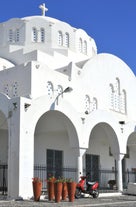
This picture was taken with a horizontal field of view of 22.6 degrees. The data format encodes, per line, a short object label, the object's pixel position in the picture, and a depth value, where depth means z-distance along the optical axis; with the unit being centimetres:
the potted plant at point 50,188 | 1276
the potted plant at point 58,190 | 1245
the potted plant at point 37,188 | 1255
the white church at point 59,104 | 1332
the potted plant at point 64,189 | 1301
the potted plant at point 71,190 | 1291
